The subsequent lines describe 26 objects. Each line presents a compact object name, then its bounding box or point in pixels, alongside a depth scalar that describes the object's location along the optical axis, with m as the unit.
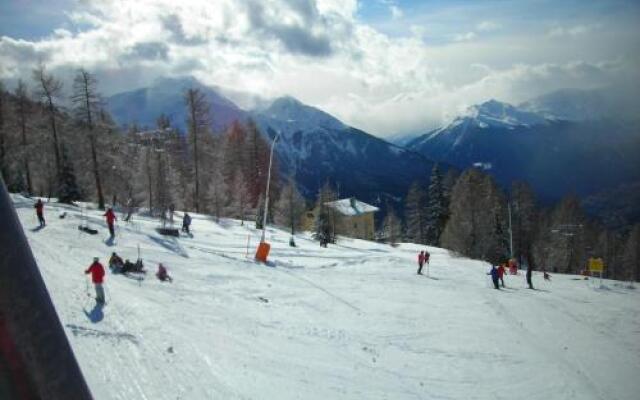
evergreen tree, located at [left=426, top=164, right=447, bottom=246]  81.69
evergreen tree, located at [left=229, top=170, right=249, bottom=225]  59.12
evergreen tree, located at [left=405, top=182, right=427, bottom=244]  87.69
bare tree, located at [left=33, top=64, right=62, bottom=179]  43.34
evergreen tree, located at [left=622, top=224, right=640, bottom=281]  84.12
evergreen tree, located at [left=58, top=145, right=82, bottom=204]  44.53
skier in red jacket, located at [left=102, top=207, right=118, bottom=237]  27.06
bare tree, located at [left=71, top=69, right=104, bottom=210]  43.00
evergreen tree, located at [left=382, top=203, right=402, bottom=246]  88.44
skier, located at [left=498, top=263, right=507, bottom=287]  32.44
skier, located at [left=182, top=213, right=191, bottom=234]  34.81
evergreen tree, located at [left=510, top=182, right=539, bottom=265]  71.31
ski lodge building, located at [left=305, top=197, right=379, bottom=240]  86.44
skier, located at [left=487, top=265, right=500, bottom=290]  31.58
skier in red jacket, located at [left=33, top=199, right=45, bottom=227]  26.31
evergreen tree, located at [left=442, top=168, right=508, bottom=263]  64.69
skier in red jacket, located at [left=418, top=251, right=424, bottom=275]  33.91
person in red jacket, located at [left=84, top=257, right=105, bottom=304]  14.30
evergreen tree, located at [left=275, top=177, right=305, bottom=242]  64.38
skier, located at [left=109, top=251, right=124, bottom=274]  20.38
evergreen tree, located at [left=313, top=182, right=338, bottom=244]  60.62
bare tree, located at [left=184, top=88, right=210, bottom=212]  59.66
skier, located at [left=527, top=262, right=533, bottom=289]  33.62
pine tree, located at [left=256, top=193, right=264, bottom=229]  49.44
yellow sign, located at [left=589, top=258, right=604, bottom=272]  36.80
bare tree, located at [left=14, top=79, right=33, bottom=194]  49.53
